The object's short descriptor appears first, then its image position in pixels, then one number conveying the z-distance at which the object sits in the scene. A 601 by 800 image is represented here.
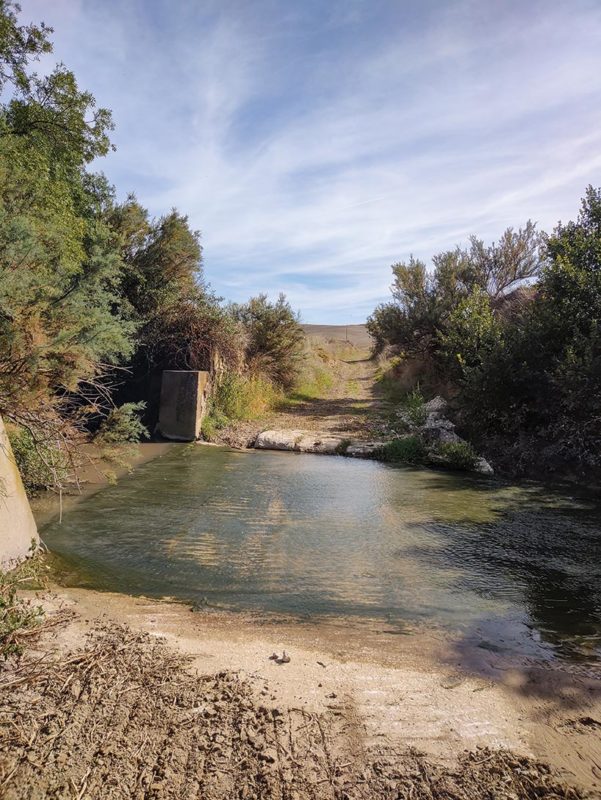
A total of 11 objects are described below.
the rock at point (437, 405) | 15.05
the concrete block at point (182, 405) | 13.91
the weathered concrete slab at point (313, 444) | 13.03
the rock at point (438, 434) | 12.43
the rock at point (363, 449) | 12.77
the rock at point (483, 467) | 11.09
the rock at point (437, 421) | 13.30
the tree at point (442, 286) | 21.11
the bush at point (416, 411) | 14.33
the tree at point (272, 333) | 20.55
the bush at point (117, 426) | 7.15
